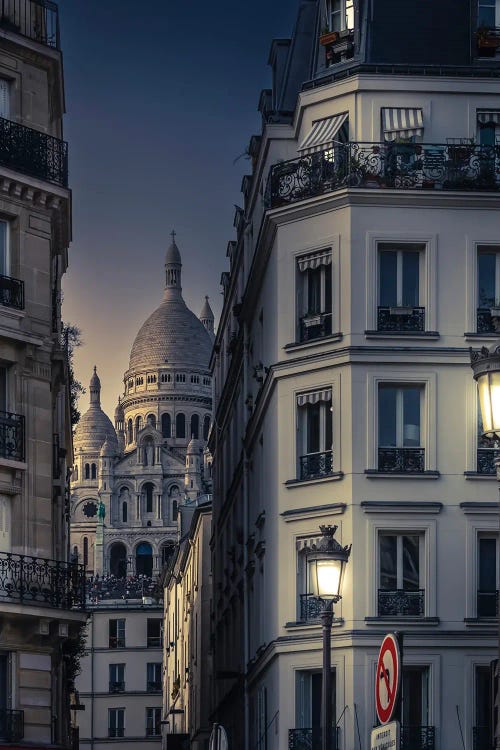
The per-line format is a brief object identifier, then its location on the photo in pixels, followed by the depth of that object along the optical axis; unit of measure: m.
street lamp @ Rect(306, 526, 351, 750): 25.03
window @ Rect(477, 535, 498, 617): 38.38
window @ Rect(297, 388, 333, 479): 39.47
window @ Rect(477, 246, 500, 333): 39.59
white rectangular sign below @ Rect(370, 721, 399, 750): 17.11
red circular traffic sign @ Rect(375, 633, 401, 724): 17.78
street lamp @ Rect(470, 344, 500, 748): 19.00
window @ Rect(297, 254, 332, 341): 40.03
